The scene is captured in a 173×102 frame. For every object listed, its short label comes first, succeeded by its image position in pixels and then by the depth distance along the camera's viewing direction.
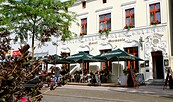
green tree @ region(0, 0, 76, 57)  12.47
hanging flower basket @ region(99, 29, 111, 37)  16.76
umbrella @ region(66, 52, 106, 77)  14.69
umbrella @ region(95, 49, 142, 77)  12.88
